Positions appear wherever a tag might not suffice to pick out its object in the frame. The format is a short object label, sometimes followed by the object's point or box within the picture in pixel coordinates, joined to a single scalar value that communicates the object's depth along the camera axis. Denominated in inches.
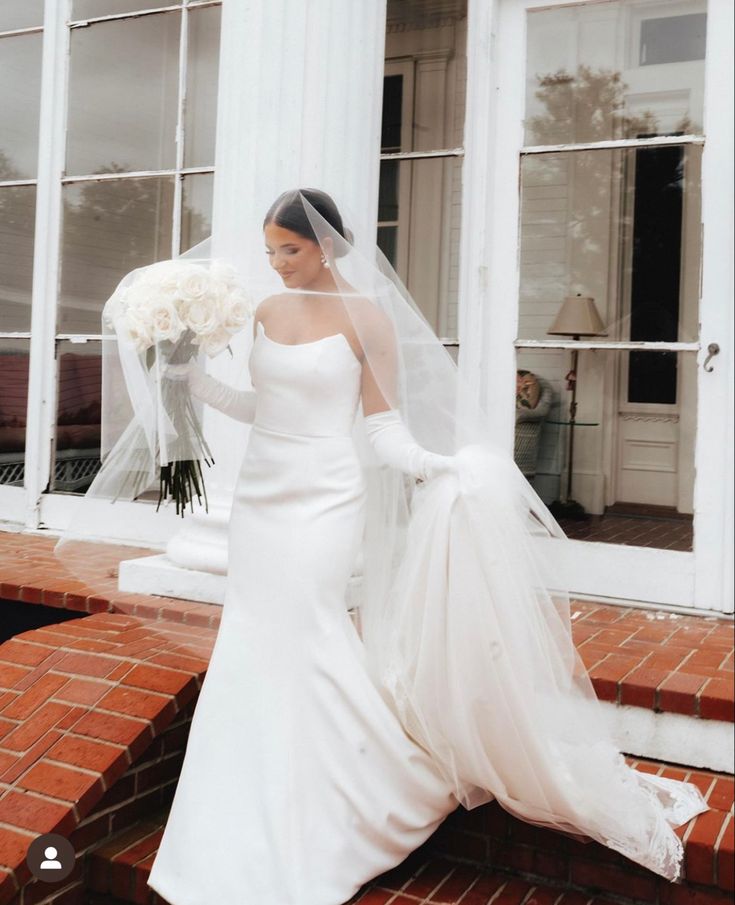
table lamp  141.8
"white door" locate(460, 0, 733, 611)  133.3
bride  86.9
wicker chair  145.1
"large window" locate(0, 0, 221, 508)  168.7
